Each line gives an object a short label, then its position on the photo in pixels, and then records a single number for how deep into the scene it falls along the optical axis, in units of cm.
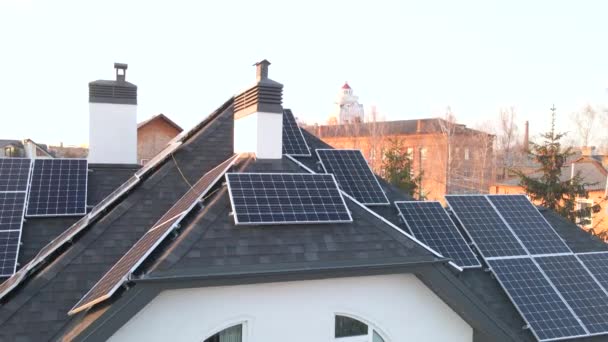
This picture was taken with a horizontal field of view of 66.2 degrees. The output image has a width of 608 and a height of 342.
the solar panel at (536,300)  982
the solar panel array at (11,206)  912
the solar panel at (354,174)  1286
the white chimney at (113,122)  1367
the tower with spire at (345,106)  9925
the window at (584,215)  2542
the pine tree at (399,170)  3177
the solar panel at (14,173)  1089
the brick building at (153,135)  3659
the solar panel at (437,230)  1125
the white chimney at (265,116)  934
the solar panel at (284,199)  795
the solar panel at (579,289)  1023
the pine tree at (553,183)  2559
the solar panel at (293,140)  1360
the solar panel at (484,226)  1171
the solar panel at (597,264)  1162
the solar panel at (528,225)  1209
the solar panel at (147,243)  686
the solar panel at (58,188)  1074
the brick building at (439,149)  5369
